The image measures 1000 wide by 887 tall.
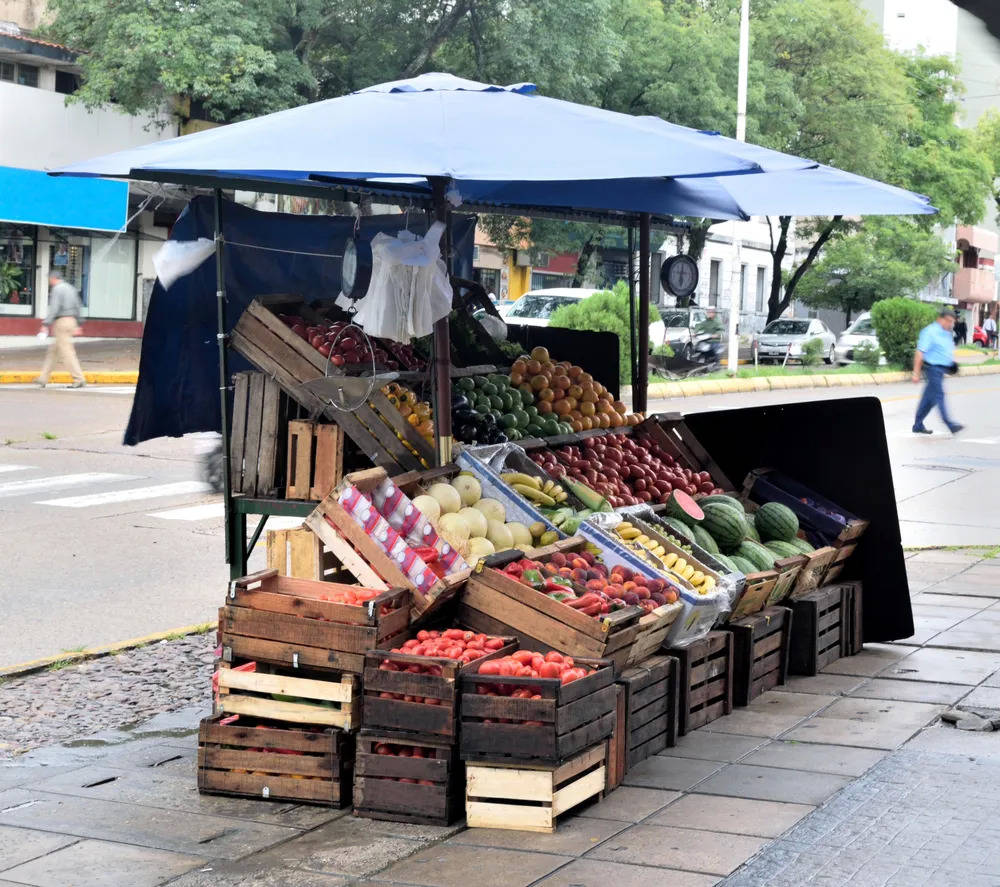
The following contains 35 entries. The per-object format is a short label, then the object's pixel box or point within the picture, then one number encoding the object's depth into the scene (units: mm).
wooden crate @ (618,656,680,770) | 5500
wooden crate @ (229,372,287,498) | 6480
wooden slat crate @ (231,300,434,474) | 6352
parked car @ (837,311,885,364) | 42781
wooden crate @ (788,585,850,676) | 7121
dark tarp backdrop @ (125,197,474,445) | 7598
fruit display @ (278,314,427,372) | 6645
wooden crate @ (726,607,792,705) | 6551
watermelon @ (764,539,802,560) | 7375
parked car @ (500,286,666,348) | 30312
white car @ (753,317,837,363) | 42656
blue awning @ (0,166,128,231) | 30297
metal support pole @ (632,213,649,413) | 9156
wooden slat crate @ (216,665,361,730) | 5055
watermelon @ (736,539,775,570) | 7074
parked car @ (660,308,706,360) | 34531
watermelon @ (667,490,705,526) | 7238
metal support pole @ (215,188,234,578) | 6633
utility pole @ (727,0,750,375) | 32062
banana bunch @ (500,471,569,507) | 6738
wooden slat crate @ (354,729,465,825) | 4883
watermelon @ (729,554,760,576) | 6887
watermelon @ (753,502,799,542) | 7535
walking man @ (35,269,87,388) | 22375
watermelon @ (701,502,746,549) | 7215
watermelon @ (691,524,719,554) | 7051
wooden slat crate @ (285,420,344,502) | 6270
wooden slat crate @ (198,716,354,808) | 5059
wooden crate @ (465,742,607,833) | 4785
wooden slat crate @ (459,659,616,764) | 4770
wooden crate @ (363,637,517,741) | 4883
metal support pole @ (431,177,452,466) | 6551
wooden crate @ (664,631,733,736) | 6047
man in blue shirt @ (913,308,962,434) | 20109
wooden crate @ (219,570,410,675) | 5117
